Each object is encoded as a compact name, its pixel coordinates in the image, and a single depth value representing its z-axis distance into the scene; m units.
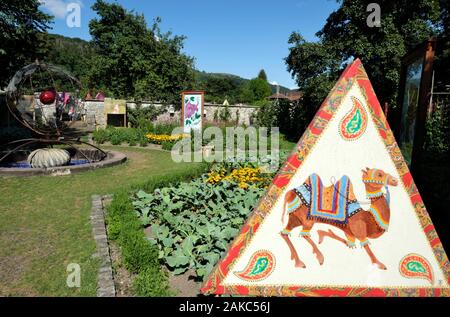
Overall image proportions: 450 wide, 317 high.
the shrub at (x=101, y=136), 17.12
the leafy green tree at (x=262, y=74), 109.44
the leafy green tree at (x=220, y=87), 73.91
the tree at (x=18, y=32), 13.55
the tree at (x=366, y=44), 14.15
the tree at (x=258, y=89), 77.88
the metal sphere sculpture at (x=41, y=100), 9.06
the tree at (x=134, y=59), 31.28
